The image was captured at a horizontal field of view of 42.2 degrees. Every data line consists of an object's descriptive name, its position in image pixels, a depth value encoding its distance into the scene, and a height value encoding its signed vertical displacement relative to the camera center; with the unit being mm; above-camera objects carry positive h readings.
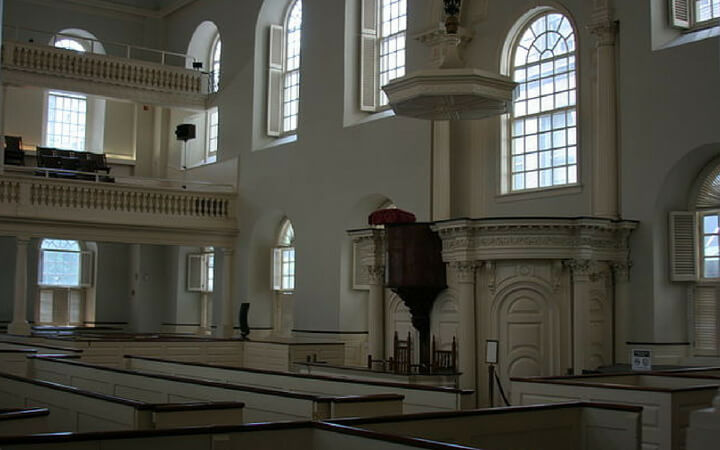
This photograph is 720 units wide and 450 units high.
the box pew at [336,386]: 8945 -837
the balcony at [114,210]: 20703 +2196
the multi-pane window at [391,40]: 19297 +5628
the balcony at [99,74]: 22547 +5822
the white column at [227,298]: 22998 +205
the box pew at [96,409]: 7516 -915
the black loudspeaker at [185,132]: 25188 +4690
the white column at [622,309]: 13438 +33
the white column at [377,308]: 14992 +7
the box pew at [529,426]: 6824 -905
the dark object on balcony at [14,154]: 22719 +3617
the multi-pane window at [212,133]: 25922 +4805
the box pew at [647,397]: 8219 -797
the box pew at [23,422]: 6816 -873
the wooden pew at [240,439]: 5594 -842
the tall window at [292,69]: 22734 +5827
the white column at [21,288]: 20422 +343
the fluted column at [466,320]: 13133 -148
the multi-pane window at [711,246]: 13398 +961
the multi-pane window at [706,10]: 13727 +4474
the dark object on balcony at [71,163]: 21828 +3372
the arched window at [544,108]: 15273 +3408
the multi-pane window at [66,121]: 26359 +5187
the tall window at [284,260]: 22594 +1146
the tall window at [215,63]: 25359 +6725
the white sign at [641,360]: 11172 -570
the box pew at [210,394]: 7996 -864
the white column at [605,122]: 13992 +2878
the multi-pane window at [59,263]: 26219 +1170
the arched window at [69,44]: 26297 +7351
